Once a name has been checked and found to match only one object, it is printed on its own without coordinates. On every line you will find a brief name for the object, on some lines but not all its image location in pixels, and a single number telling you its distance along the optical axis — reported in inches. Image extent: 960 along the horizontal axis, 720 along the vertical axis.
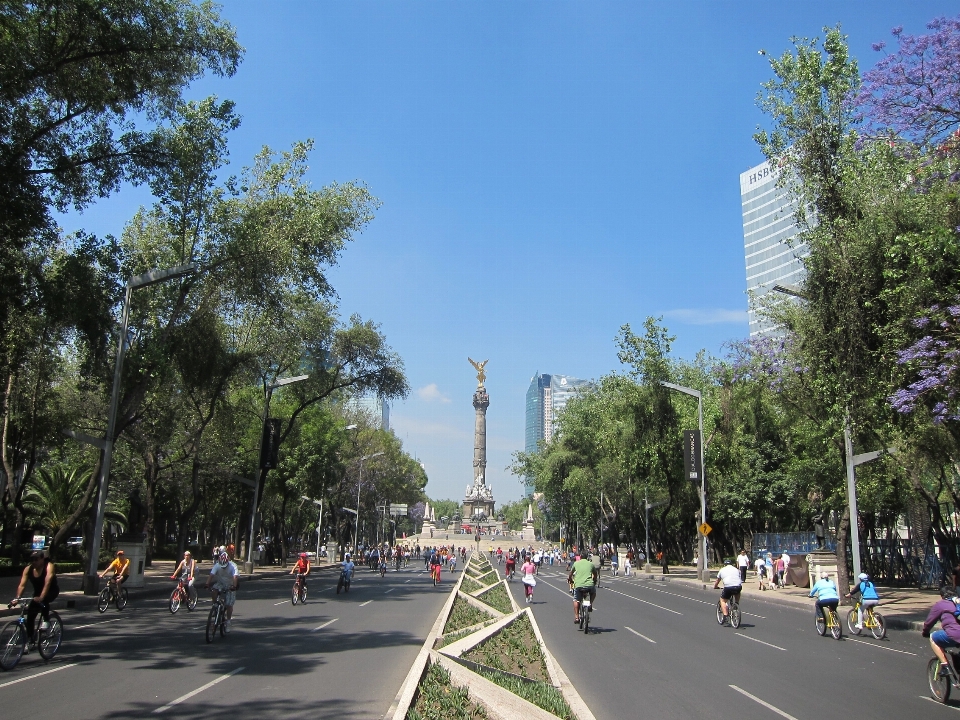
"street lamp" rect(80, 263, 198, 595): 856.9
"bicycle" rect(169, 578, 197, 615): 759.1
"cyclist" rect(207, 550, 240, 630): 548.1
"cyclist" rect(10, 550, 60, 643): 433.7
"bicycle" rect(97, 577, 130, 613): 758.1
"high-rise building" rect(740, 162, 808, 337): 5329.7
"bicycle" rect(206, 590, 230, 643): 531.5
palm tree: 1665.8
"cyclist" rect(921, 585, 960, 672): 360.8
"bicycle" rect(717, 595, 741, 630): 713.6
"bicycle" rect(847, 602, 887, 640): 645.3
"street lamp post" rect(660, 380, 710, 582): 1429.6
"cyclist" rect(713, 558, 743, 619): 681.6
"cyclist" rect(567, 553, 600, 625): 639.1
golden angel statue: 5300.2
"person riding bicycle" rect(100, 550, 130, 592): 770.2
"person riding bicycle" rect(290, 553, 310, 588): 873.5
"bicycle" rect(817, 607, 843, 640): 643.5
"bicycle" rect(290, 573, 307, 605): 877.8
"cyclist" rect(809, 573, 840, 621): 638.0
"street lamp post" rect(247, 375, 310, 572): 1421.0
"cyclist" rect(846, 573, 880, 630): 635.5
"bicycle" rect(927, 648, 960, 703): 368.2
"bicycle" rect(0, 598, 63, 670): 414.3
